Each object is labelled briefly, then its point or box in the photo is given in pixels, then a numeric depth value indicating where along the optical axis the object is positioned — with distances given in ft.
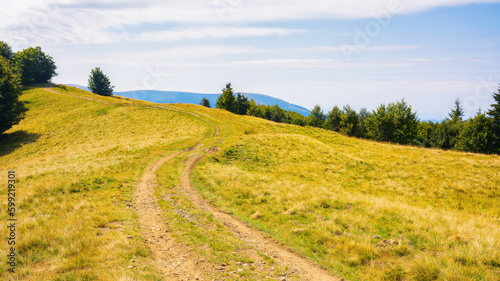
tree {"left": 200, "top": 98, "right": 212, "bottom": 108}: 465.96
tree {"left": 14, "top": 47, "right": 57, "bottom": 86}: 301.84
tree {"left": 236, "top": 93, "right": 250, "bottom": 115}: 389.60
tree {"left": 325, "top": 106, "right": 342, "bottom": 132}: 281.78
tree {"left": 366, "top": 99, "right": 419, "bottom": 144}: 214.28
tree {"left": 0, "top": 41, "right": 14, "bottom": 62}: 293.02
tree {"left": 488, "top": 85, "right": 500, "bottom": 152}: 200.21
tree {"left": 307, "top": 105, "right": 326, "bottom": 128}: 413.39
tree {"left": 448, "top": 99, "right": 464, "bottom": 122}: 301.35
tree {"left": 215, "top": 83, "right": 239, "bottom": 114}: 314.35
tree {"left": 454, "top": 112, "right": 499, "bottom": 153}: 191.31
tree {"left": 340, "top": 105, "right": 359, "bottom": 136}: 244.22
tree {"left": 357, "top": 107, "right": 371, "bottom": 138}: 261.44
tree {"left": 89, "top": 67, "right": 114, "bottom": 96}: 342.85
